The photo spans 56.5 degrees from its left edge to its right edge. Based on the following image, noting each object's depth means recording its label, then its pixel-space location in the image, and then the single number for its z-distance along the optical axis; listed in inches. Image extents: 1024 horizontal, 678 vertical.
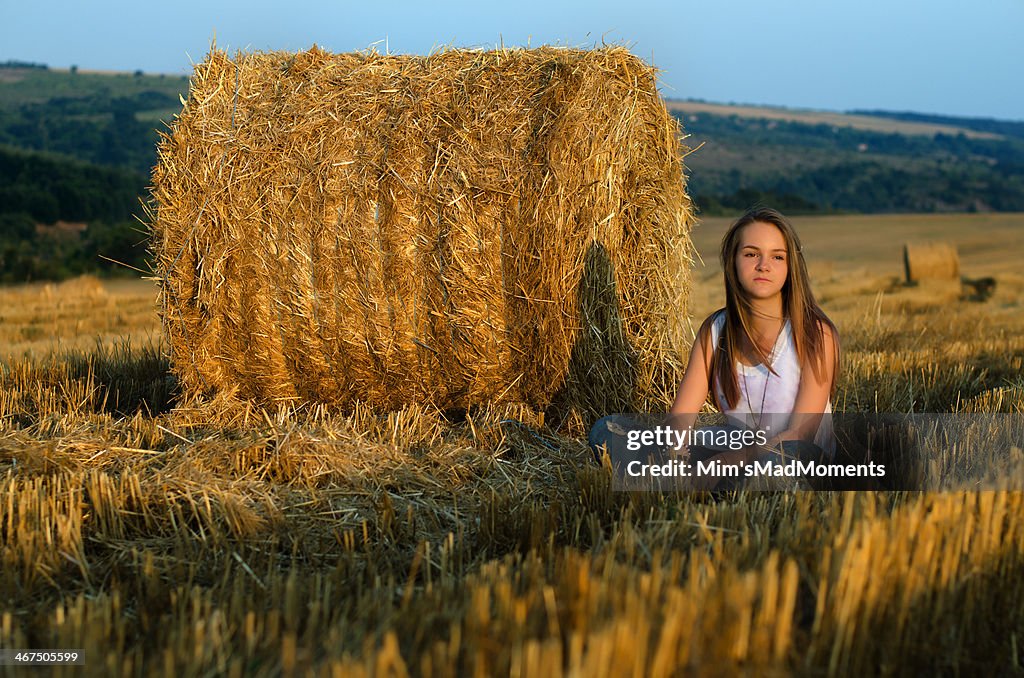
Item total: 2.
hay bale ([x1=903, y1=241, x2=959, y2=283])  584.7
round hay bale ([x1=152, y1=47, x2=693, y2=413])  205.0
